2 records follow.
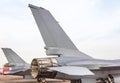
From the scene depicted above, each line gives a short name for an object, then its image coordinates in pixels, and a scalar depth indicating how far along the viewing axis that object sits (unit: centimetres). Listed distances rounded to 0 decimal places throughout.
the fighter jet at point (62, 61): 1018
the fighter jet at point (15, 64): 2786
